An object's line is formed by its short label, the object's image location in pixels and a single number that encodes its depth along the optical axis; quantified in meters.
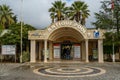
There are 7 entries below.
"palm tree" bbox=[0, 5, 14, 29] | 19.20
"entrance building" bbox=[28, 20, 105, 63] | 12.19
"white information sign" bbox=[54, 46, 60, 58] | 14.49
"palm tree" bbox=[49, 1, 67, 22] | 17.62
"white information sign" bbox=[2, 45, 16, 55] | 12.34
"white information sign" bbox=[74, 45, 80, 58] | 14.50
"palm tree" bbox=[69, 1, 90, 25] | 17.62
